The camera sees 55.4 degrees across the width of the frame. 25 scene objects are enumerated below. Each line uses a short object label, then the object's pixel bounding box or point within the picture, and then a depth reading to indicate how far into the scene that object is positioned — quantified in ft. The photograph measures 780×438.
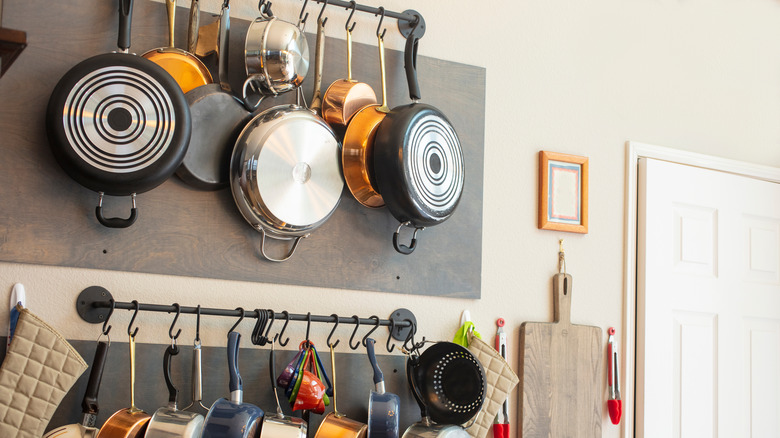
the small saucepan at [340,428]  5.18
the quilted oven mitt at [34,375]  4.50
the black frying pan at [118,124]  4.69
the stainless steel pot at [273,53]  5.24
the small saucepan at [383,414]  5.22
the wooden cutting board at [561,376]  6.30
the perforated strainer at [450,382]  5.48
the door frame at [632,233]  6.76
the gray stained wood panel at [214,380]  4.96
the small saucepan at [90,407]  4.54
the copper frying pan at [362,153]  5.65
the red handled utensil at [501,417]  6.03
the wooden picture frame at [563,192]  6.63
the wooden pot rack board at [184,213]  4.90
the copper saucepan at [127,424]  4.62
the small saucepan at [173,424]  4.61
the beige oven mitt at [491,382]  5.86
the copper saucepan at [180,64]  5.19
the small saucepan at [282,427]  4.84
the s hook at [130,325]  4.94
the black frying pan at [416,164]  5.48
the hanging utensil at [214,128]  5.21
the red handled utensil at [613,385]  6.56
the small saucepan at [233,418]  4.66
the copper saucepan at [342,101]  5.73
